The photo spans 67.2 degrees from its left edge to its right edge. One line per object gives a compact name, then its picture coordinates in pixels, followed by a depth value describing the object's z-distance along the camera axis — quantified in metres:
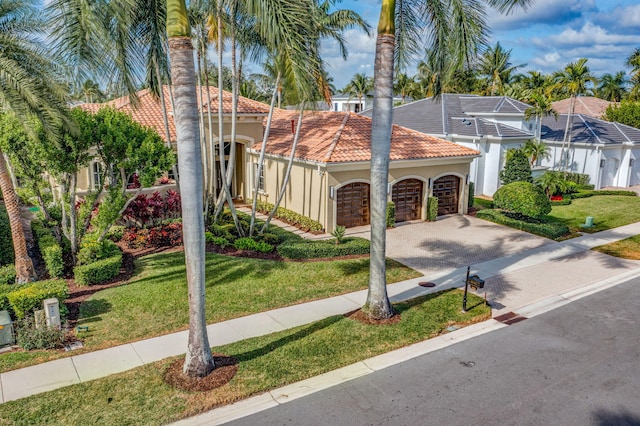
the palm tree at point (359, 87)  62.30
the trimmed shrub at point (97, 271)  14.27
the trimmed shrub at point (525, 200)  22.19
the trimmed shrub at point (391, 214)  22.22
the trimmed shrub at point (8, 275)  13.58
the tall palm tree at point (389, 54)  11.59
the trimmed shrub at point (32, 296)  11.48
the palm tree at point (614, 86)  63.72
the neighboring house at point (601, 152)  34.69
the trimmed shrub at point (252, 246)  17.94
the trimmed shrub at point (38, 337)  10.84
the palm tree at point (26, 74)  12.11
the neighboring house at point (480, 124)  30.45
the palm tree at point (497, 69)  52.34
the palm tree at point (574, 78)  30.64
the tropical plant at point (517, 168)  27.92
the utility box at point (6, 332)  10.78
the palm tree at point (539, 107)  30.70
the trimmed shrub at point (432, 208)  23.72
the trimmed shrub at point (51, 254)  14.38
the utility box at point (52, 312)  11.20
